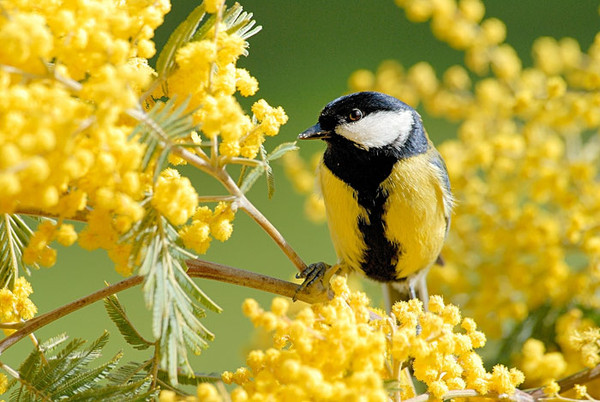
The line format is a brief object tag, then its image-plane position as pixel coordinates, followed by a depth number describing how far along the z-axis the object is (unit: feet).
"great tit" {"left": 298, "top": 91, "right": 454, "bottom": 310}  9.04
